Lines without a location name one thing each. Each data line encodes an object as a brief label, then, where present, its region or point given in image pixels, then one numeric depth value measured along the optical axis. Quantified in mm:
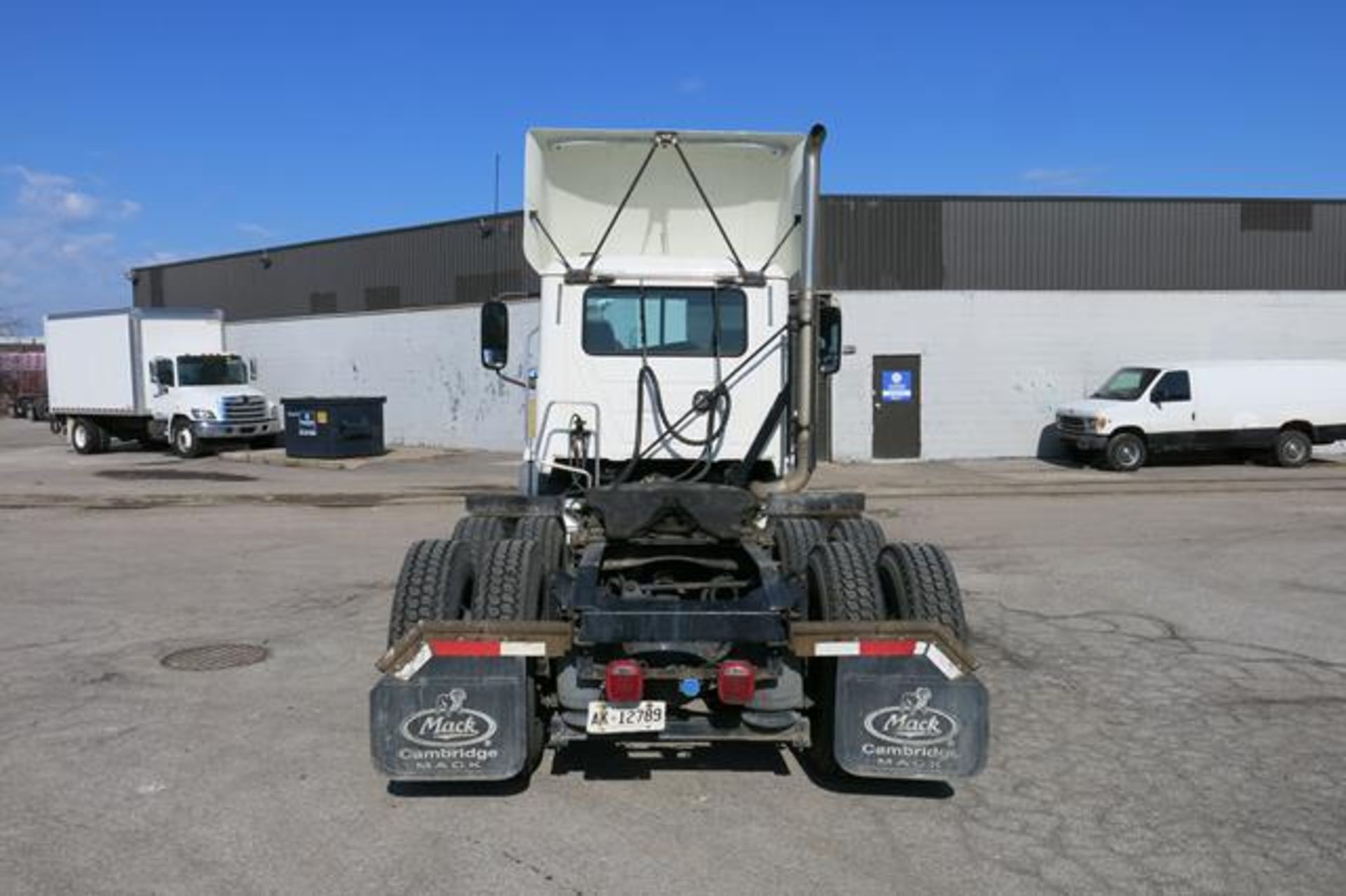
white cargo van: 20500
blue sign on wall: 22516
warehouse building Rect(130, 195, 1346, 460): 22500
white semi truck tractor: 4363
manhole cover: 6723
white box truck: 25188
